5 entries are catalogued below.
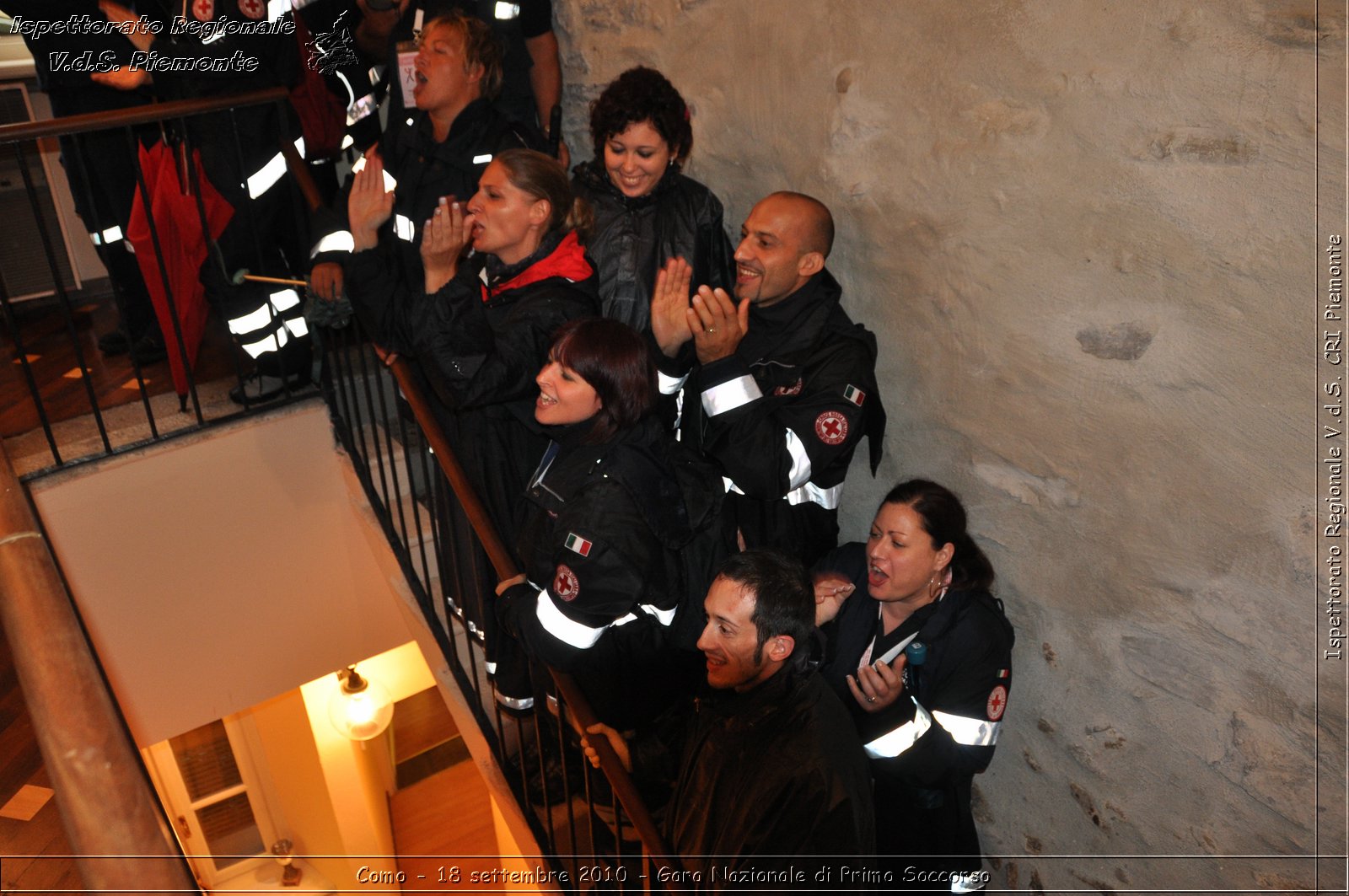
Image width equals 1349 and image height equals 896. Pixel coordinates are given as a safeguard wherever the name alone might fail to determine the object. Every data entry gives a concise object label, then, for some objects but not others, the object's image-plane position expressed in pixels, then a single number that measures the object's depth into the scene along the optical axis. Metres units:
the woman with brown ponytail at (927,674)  2.15
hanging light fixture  6.67
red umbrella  3.31
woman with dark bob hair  1.96
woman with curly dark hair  2.55
